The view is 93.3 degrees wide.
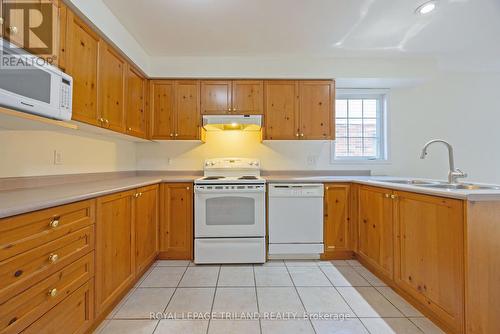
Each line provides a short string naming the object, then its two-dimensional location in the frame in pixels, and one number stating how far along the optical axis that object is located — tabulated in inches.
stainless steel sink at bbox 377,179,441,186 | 85.8
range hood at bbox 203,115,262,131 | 113.3
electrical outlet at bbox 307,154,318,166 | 129.4
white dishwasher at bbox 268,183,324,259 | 104.7
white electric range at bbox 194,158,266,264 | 100.5
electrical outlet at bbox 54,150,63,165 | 73.3
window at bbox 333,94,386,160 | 132.7
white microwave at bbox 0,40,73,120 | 41.7
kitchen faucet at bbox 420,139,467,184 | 78.0
